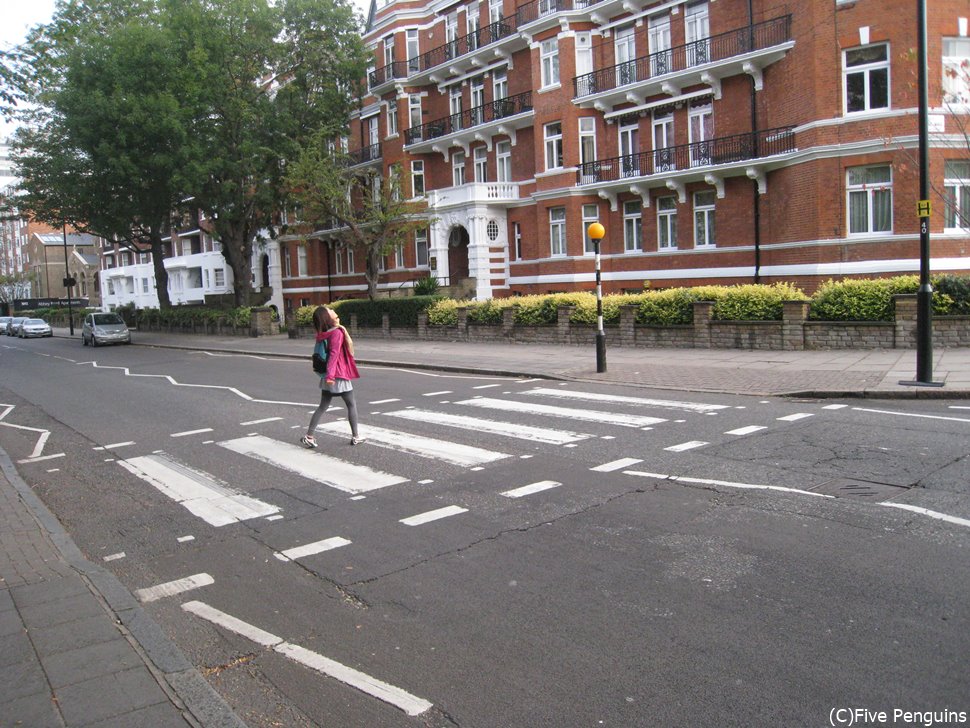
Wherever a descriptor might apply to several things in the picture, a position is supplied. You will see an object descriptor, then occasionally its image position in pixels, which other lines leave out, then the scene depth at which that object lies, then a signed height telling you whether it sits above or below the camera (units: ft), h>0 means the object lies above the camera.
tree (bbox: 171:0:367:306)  115.75 +35.05
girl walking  32.65 -2.45
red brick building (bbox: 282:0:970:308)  77.10 +19.50
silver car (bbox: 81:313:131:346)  127.95 -1.65
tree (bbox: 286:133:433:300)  104.06 +13.68
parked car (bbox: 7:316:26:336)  183.77 -0.50
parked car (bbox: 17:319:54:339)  173.27 -1.21
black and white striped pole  53.78 -2.54
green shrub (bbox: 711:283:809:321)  60.85 -0.90
